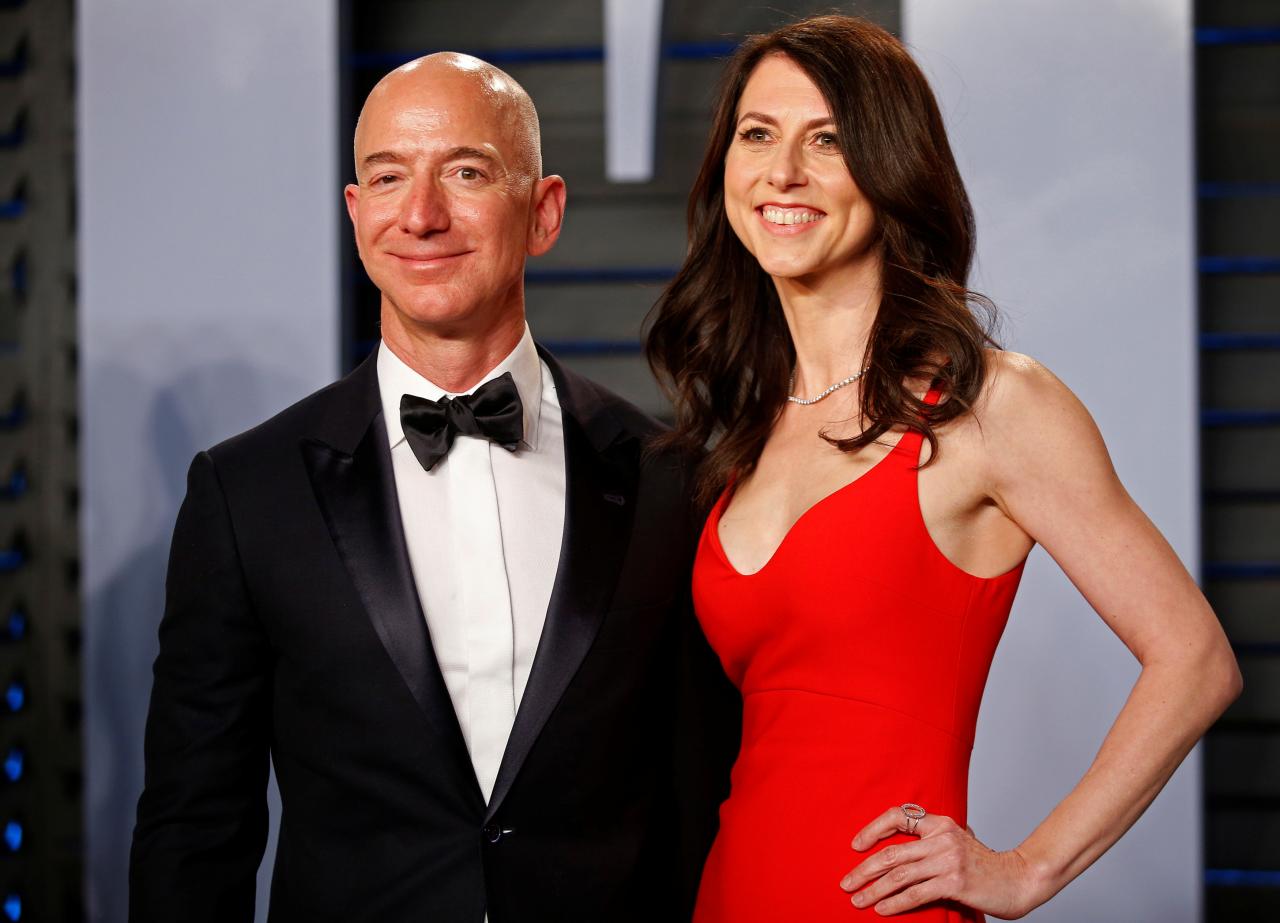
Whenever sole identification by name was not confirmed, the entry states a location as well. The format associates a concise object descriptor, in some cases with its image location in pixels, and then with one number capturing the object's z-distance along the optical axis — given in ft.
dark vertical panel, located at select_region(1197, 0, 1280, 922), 15.44
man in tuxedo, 11.81
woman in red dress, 11.75
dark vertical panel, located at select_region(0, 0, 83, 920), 15.63
